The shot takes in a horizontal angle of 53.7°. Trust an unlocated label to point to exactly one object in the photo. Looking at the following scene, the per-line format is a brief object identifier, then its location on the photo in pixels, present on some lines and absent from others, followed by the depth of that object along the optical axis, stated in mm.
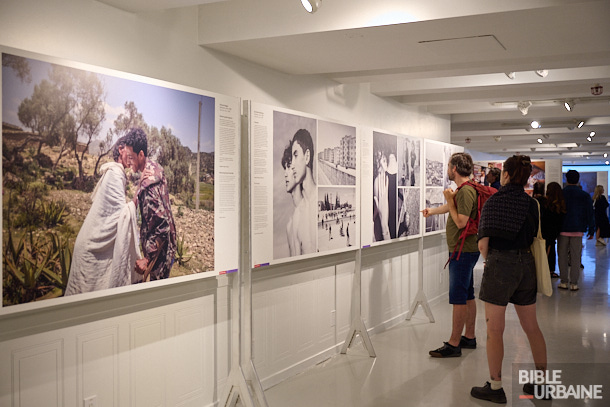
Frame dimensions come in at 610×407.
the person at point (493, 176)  8541
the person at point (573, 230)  9969
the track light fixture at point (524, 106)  8539
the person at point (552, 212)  10141
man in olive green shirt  5844
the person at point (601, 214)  16094
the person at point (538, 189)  10969
